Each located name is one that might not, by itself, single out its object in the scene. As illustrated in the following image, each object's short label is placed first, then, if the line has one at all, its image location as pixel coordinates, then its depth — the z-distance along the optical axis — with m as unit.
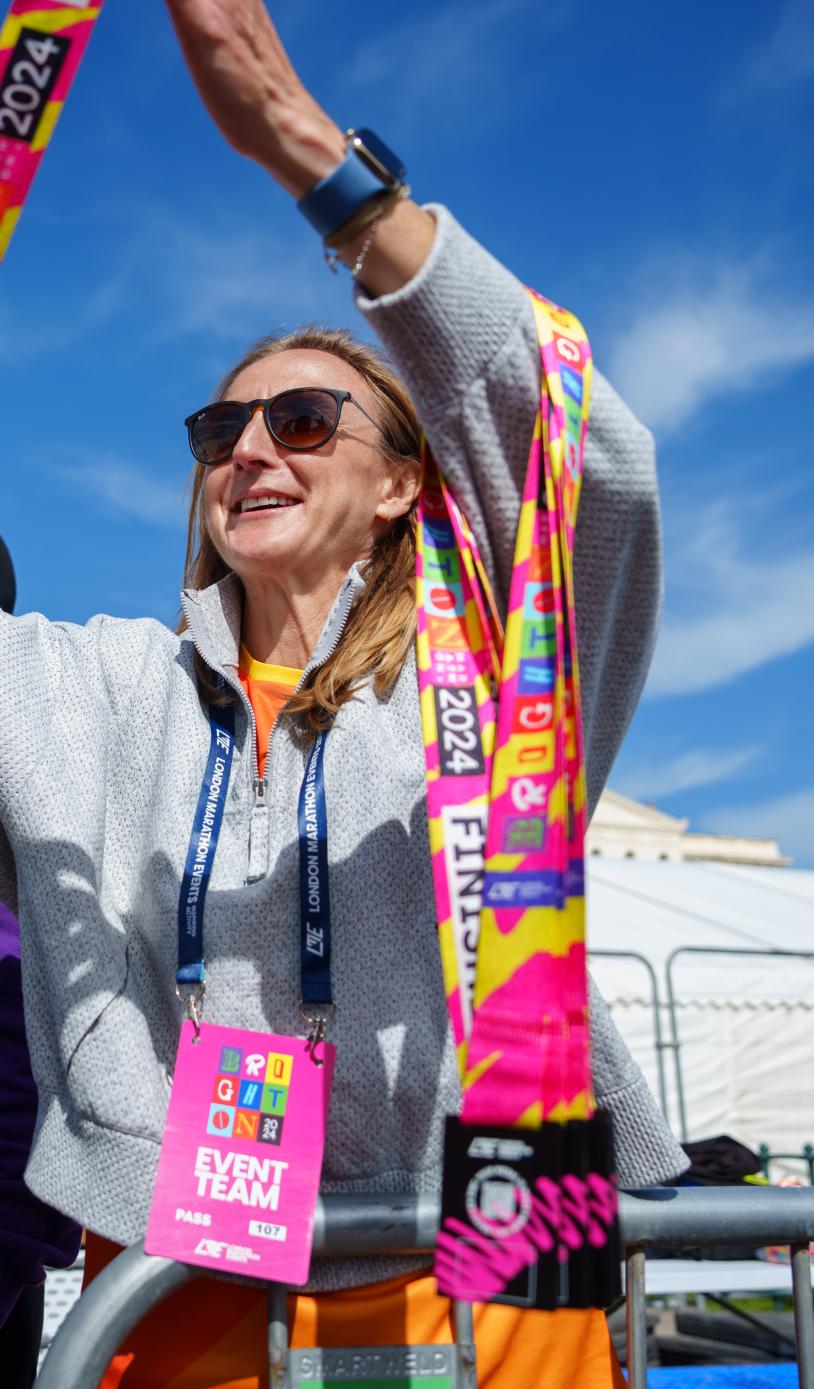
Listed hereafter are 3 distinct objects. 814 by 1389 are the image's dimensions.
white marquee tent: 9.22
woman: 1.33
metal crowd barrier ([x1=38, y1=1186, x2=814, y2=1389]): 1.29
